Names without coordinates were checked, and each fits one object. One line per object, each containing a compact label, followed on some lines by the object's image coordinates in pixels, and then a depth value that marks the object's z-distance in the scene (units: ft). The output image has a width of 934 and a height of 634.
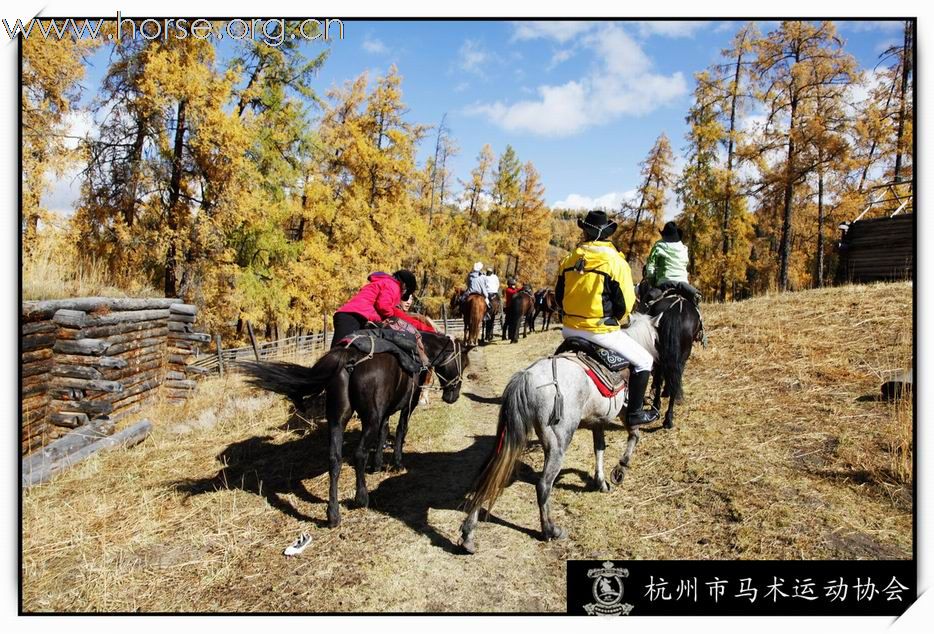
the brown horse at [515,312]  57.16
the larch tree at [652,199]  87.61
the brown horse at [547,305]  69.89
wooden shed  45.21
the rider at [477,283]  49.56
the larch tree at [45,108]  25.76
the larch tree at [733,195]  64.54
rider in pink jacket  19.49
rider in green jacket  23.82
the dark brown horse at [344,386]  15.79
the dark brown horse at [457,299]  52.60
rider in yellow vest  14.32
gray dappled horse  13.39
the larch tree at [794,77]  50.11
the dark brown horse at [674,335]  21.35
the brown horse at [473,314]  48.60
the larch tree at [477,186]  108.99
